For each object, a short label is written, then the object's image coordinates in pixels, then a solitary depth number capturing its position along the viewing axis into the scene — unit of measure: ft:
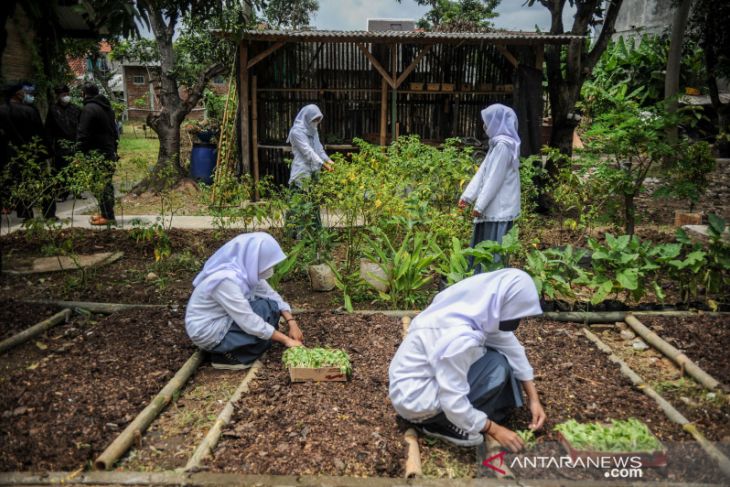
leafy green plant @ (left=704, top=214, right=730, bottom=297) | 16.38
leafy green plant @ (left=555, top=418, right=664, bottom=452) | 9.50
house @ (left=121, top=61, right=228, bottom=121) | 110.93
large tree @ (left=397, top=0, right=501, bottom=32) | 86.53
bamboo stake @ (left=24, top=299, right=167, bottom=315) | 17.07
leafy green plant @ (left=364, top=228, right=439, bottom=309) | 16.85
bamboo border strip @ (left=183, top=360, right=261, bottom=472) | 9.82
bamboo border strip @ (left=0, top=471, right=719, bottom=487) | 9.32
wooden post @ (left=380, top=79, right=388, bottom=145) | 36.52
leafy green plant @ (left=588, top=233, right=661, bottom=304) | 15.60
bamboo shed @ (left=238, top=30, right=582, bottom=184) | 35.73
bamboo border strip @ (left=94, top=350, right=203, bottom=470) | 9.93
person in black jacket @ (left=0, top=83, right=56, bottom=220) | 26.96
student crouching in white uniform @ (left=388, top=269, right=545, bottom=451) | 9.46
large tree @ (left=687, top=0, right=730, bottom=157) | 40.24
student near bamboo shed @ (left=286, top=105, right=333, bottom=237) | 23.94
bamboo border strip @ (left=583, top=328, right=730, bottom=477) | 9.87
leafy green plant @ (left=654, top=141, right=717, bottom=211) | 19.58
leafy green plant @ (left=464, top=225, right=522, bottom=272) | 15.28
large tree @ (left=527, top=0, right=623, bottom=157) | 32.37
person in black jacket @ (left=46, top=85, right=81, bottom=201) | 30.62
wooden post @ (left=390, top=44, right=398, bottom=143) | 35.55
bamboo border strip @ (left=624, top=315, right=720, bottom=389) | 12.75
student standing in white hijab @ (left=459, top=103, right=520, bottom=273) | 17.58
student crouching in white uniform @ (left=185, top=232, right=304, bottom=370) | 12.99
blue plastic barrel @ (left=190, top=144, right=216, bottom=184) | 40.40
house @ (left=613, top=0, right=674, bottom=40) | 58.85
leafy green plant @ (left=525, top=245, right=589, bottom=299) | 15.69
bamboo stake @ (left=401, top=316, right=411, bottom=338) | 15.52
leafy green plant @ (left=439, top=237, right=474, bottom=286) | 15.29
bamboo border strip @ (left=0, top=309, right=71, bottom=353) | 14.48
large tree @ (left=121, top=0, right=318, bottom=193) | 37.96
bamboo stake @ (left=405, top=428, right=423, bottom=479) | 9.55
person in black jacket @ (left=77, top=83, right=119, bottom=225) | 27.12
